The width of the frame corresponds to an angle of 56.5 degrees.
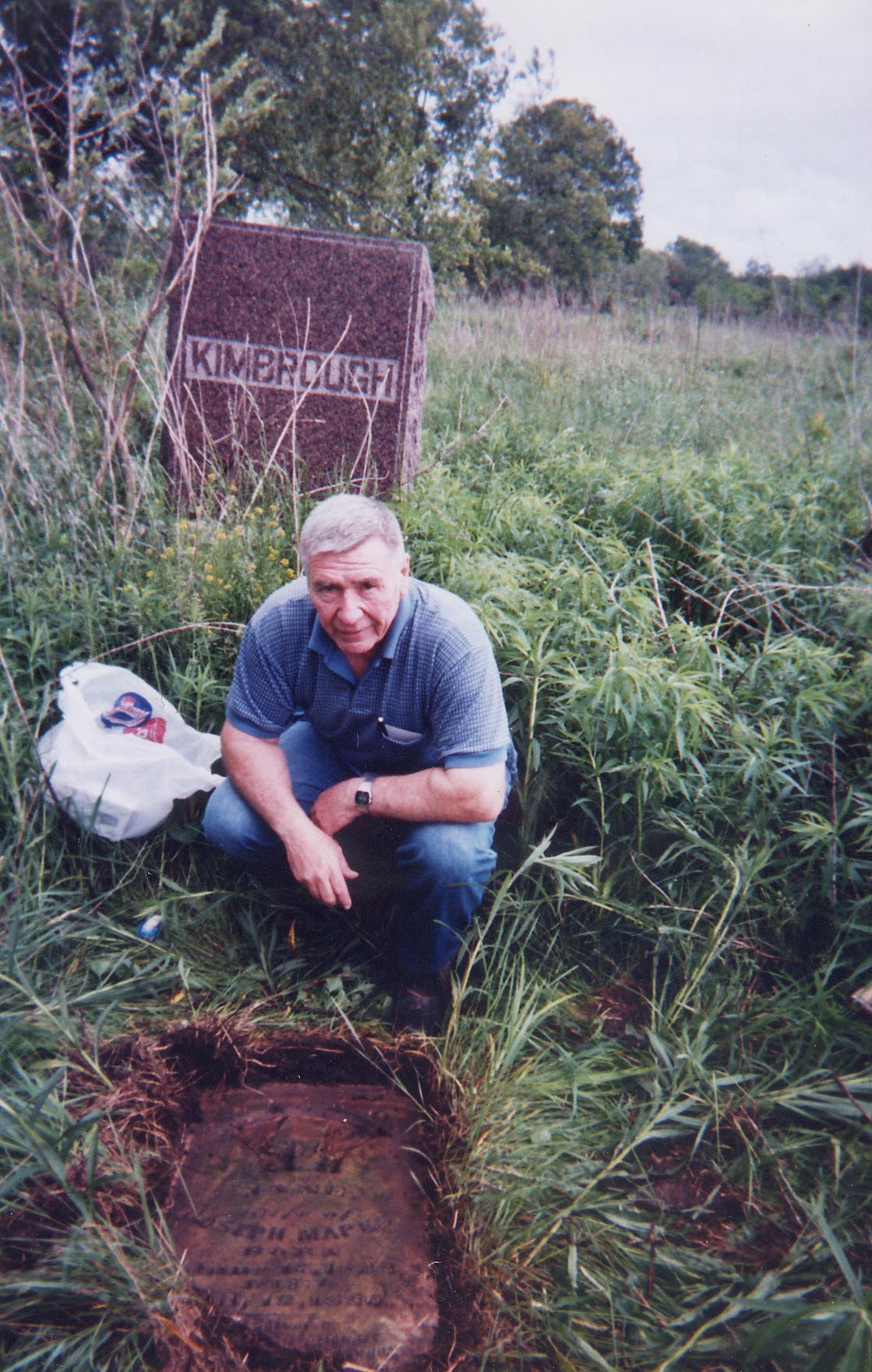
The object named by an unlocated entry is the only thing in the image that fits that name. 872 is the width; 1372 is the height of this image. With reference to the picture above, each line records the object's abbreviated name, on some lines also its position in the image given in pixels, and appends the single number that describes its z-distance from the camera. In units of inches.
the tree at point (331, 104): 477.7
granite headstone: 145.3
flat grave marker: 60.7
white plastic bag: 90.9
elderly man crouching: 76.5
